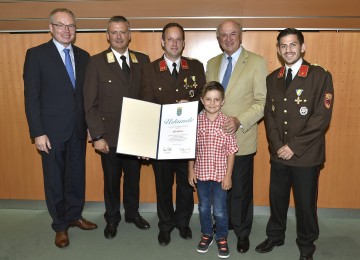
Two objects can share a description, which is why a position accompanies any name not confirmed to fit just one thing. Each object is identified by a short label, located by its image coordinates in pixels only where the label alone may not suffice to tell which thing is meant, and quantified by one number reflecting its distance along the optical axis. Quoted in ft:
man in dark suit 8.97
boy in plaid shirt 8.32
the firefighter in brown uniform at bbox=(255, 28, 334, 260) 7.98
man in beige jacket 8.78
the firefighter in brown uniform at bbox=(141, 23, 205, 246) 8.93
